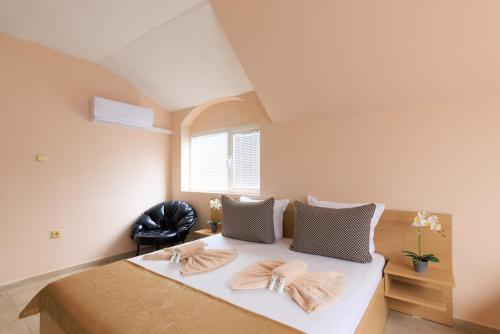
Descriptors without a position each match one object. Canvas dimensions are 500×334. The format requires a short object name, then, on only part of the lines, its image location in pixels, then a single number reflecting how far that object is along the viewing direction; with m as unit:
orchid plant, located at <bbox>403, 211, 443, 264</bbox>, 1.91
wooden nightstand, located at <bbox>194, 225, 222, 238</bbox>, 3.20
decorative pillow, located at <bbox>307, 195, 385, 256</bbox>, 2.07
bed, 1.12
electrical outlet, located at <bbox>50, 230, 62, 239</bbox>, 2.88
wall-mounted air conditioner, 3.12
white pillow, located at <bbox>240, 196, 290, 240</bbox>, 2.59
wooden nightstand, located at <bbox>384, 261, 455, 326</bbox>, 1.83
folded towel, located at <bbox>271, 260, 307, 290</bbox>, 1.46
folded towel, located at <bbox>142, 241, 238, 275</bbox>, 1.74
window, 3.46
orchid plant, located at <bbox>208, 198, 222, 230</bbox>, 3.26
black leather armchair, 3.17
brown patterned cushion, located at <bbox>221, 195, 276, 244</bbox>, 2.39
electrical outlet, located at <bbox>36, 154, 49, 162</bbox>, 2.76
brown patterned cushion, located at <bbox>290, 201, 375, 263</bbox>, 1.90
